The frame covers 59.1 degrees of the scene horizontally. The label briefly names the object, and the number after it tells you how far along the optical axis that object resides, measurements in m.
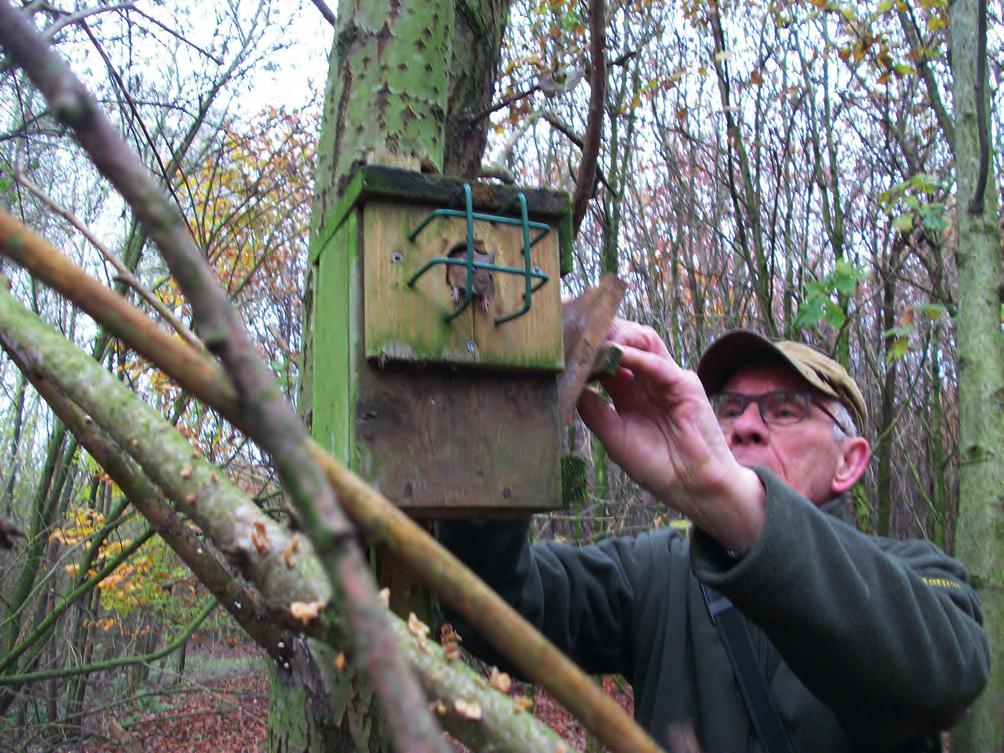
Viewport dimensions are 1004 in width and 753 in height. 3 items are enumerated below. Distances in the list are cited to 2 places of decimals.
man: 1.73
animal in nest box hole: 1.67
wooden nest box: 1.59
